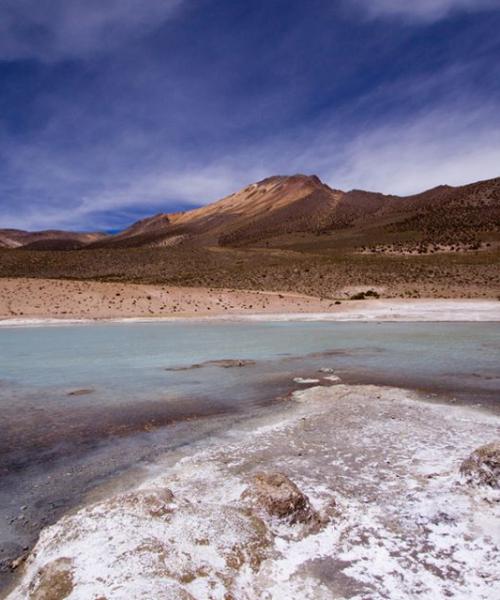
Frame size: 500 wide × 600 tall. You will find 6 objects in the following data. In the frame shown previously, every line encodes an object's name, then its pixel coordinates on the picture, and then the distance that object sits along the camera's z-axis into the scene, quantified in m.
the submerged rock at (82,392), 8.18
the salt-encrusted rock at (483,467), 3.80
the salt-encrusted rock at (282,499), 3.40
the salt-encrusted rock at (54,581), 2.54
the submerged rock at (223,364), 10.80
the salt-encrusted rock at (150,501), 3.38
